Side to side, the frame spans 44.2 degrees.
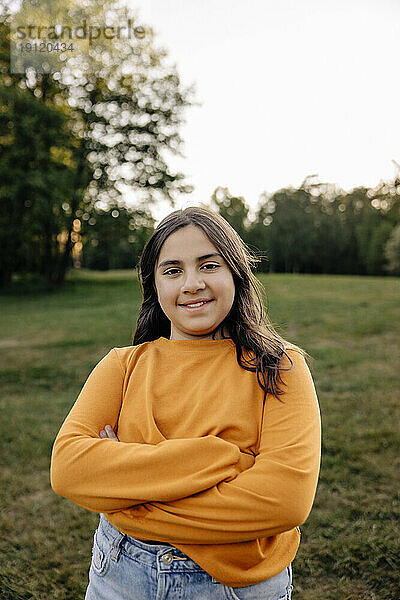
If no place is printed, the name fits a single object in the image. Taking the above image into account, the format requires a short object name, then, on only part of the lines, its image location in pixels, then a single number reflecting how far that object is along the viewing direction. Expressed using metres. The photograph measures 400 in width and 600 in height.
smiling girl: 1.36
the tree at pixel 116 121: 22.50
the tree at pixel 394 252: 29.75
